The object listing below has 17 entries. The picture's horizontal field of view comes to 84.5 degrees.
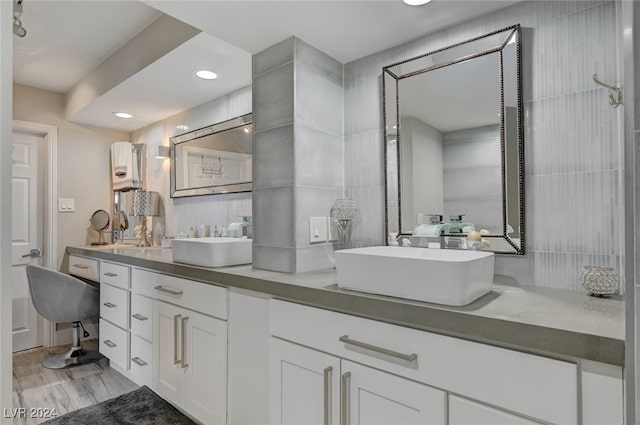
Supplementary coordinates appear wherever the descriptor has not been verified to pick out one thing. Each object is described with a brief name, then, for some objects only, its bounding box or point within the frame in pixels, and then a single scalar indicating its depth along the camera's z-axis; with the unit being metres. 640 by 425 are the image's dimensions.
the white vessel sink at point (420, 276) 0.99
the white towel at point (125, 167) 3.39
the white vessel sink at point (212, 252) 1.75
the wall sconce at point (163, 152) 3.19
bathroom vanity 0.80
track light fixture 1.08
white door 3.08
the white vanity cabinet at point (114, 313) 2.29
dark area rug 1.93
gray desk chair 2.53
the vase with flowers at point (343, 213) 1.82
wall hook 0.99
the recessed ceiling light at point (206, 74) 2.22
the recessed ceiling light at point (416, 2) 1.38
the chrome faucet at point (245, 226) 2.32
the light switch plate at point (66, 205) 3.27
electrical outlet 1.72
